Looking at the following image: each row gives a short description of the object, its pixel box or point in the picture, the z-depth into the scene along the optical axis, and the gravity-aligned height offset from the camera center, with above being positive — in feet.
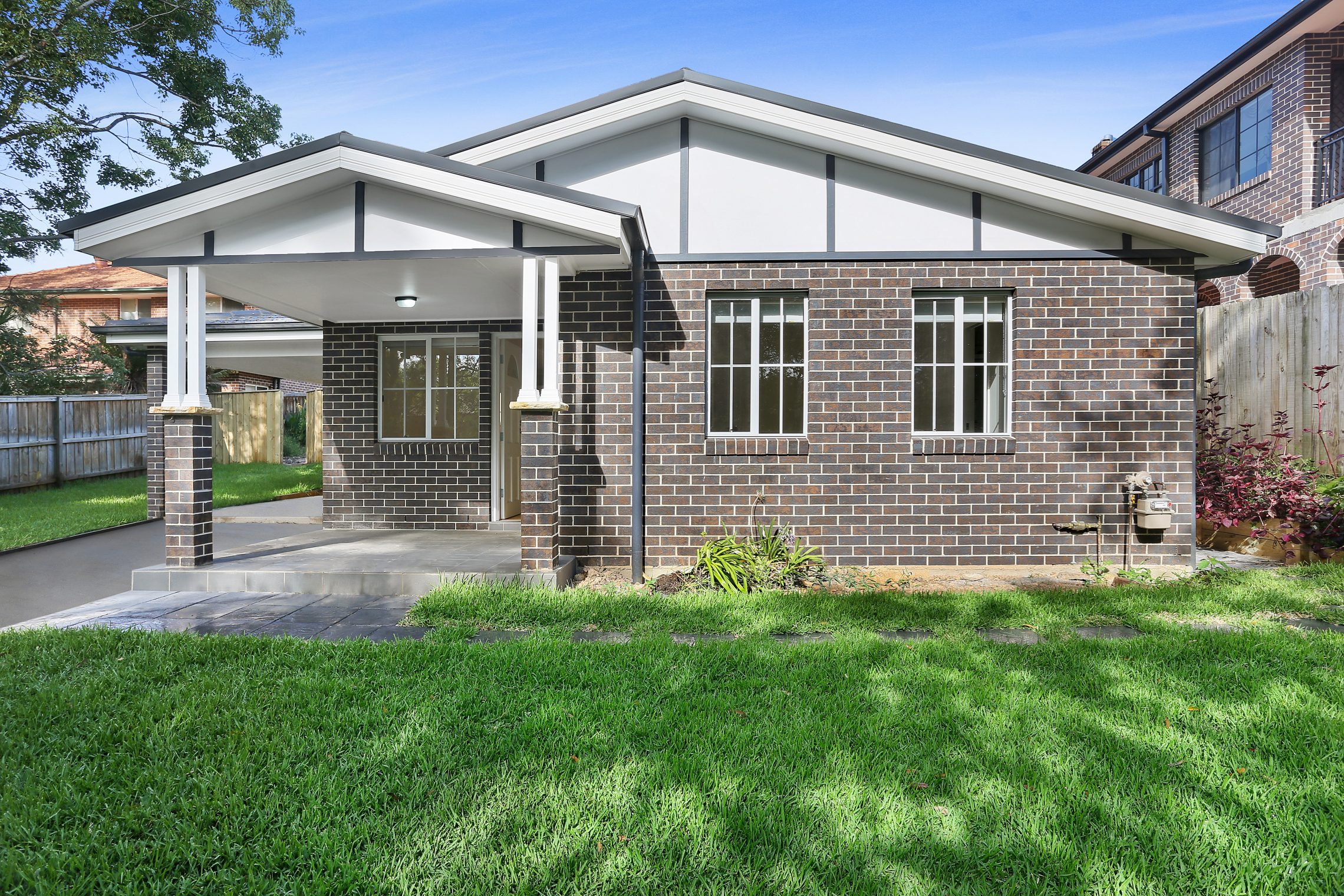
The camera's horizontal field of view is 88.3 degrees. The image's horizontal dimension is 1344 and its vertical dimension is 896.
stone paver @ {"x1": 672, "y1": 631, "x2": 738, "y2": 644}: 14.38 -4.14
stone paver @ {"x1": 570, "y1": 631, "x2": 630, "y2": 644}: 14.38 -4.17
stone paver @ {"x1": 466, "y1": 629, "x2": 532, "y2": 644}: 14.51 -4.16
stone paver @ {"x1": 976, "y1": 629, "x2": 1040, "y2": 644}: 14.39 -4.16
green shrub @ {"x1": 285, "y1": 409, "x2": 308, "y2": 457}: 73.15 +0.87
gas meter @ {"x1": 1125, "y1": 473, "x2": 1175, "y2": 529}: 20.49 -1.89
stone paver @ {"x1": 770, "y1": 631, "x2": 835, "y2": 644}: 14.34 -4.14
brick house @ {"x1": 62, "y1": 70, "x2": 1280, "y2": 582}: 21.31 +2.95
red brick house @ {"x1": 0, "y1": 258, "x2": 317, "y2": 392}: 81.71 +17.77
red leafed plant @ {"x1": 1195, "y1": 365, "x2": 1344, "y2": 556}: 20.89 -1.51
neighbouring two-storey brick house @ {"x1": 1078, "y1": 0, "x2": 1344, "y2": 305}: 34.91 +17.08
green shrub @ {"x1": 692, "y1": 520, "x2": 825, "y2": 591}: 18.94 -3.47
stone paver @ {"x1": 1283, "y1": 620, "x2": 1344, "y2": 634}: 15.03 -4.13
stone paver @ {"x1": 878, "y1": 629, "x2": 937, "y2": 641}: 14.43 -4.13
